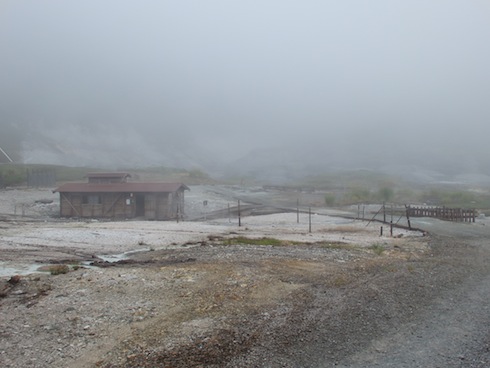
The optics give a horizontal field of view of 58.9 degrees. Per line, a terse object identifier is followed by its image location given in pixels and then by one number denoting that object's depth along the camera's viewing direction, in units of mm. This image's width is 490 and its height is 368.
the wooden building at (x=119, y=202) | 50031
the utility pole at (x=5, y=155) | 148525
